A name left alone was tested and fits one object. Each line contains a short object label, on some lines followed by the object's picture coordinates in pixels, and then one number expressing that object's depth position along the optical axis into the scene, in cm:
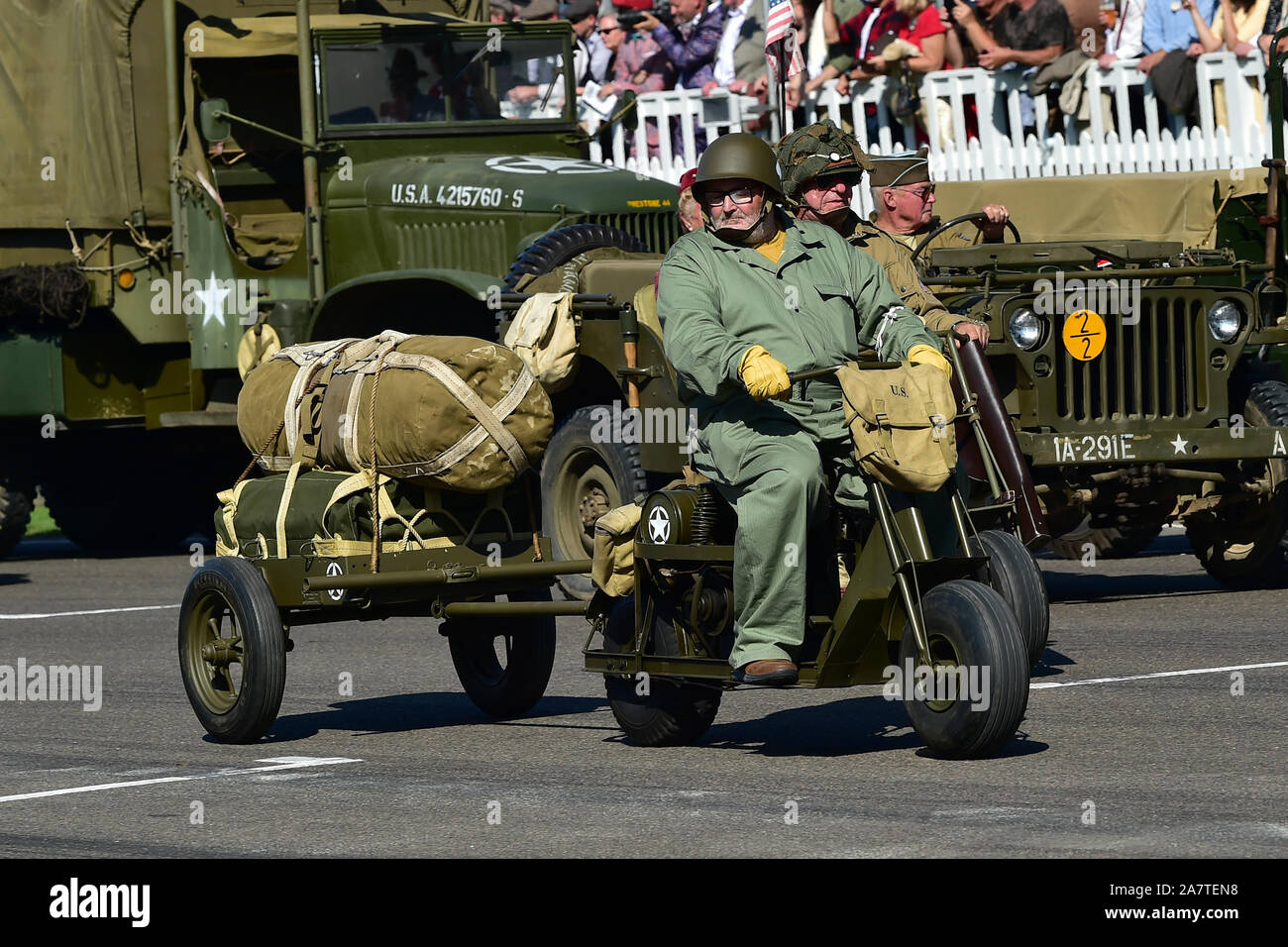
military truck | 3347
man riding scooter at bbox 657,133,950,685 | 1589
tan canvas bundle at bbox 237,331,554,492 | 1836
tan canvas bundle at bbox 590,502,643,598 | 1719
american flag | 3322
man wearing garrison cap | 2300
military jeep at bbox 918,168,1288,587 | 2555
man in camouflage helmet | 1937
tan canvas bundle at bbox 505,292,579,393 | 1973
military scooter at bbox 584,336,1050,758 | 1555
